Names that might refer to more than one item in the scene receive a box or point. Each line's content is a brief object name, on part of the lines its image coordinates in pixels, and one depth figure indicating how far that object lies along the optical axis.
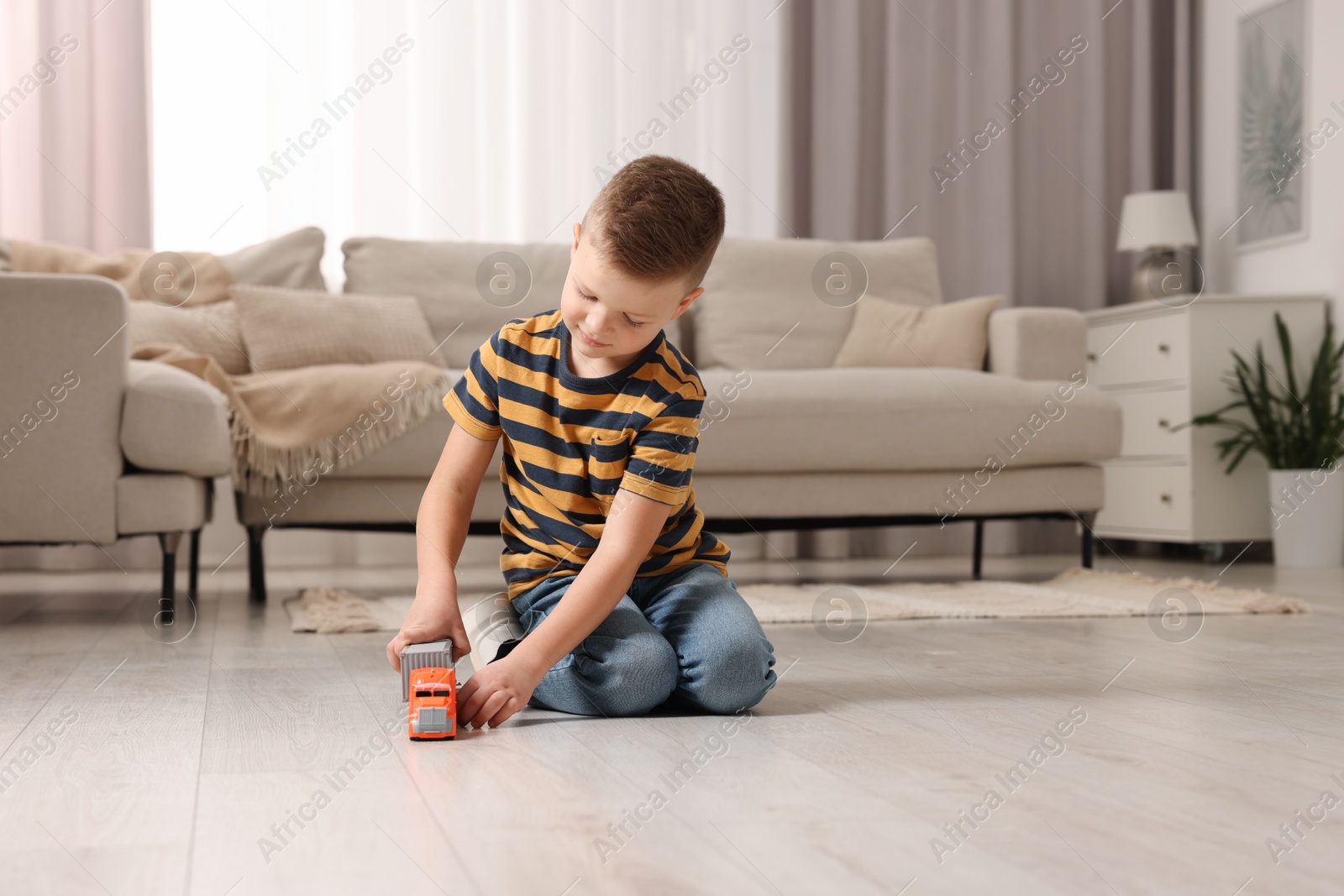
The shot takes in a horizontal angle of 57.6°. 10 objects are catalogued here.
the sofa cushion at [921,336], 3.04
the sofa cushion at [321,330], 2.69
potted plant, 3.21
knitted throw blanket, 2.32
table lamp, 3.74
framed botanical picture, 3.62
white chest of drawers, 3.38
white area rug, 2.08
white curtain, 3.51
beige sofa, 2.44
